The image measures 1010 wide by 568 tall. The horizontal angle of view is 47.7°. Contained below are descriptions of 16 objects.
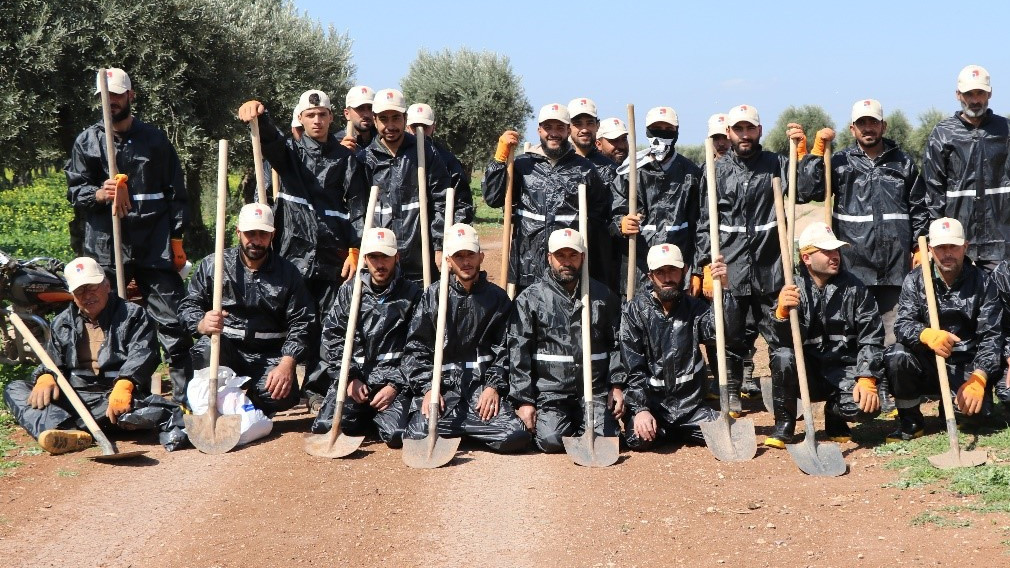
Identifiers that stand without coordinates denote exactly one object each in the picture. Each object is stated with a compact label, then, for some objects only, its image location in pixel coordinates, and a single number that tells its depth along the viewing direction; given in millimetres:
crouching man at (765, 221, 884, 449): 7320
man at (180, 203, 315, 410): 7984
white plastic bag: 7652
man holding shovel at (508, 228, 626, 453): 7551
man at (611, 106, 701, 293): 8844
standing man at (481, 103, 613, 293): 8617
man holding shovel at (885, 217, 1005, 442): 7285
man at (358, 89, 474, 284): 8828
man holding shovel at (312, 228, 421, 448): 7727
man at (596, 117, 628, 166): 10117
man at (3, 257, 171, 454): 7590
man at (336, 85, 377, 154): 9445
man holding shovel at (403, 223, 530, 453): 7508
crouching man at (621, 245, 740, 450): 7426
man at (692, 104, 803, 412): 8383
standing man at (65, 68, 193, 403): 8648
